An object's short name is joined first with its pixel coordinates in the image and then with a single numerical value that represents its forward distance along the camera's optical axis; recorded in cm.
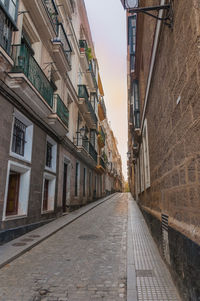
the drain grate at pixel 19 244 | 568
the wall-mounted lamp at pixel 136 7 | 323
